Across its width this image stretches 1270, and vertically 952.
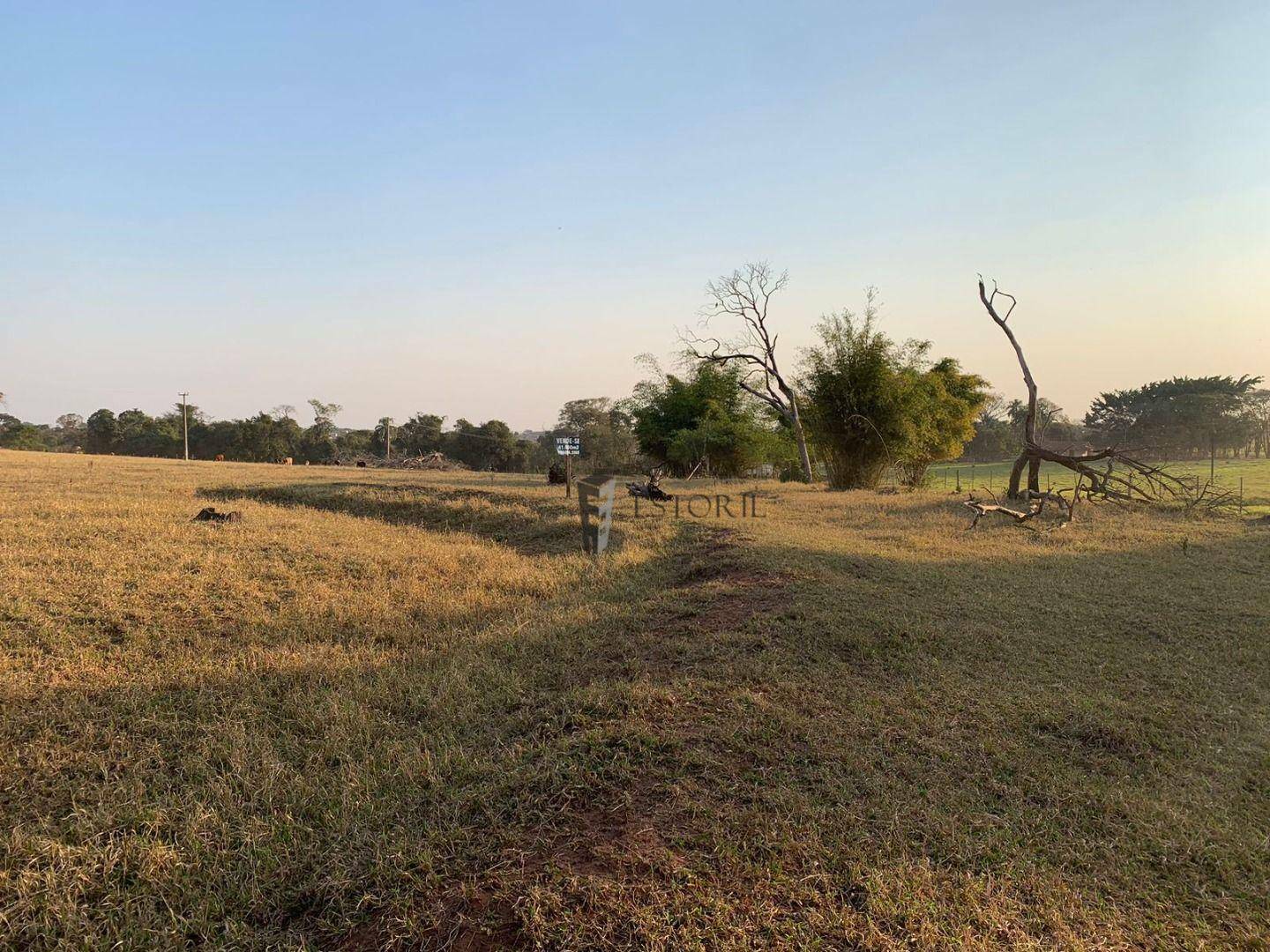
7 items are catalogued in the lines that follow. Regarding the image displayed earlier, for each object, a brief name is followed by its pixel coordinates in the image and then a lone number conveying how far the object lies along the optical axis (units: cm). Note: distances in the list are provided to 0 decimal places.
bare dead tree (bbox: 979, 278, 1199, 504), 1330
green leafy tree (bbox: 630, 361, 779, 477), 2577
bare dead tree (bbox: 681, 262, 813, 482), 2522
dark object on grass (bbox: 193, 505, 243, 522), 904
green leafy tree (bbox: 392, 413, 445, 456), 5447
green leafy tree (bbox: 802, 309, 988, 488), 1864
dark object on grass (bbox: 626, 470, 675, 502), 1416
